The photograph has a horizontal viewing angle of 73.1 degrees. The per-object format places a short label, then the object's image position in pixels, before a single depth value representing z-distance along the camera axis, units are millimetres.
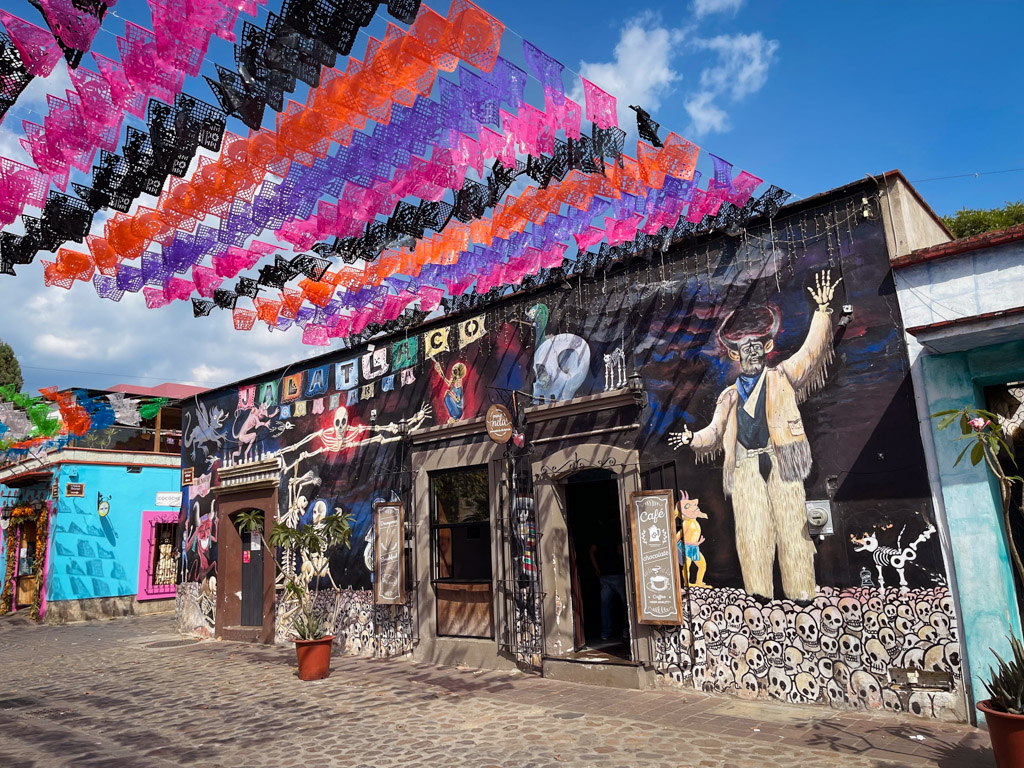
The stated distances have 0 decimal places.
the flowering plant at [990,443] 4875
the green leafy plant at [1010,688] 4492
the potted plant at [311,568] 9594
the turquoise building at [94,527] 19547
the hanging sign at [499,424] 9414
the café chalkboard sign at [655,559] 7887
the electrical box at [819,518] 6945
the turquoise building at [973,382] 5992
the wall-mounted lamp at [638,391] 8516
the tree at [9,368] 30562
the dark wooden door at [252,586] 13672
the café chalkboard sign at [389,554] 10844
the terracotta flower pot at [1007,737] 4352
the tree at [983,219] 16430
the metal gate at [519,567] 9320
